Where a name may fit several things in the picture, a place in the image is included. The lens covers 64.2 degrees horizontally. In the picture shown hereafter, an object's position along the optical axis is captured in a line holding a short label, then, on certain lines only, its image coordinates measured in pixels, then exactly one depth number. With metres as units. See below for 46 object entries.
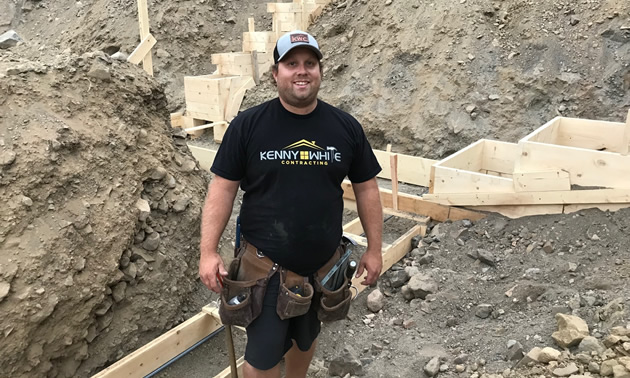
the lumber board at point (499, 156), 6.36
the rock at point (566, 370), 2.91
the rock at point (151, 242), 4.29
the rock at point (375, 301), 4.66
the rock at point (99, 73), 4.45
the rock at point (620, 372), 2.70
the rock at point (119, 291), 3.97
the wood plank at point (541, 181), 5.30
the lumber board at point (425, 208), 5.86
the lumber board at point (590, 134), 6.07
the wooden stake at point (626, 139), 5.04
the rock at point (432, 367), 3.58
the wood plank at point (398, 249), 5.14
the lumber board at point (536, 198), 5.10
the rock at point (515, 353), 3.40
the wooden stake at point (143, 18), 8.68
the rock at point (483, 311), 4.26
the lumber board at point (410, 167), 7.16
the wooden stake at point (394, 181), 5.91
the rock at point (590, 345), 3.04
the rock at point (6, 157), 3.54
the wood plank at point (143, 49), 8.63
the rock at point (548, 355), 3.11
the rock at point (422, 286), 4.67
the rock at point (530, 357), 3.18
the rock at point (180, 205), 4.62
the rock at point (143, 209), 4.22
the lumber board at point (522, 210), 5.41
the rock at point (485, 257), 4.97
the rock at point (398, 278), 4.98
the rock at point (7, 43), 6.03
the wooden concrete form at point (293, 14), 10.82
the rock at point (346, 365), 3.74
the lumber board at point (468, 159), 6.07
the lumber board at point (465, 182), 5.57
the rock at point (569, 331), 3.22
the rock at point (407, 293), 4.75
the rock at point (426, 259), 5.20
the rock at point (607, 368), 2.81
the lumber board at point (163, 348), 3.60
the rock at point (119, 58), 5.02
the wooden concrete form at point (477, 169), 5.64
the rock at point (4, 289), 3.25
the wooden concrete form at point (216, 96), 10.25
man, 2.50
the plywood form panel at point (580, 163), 5.08
